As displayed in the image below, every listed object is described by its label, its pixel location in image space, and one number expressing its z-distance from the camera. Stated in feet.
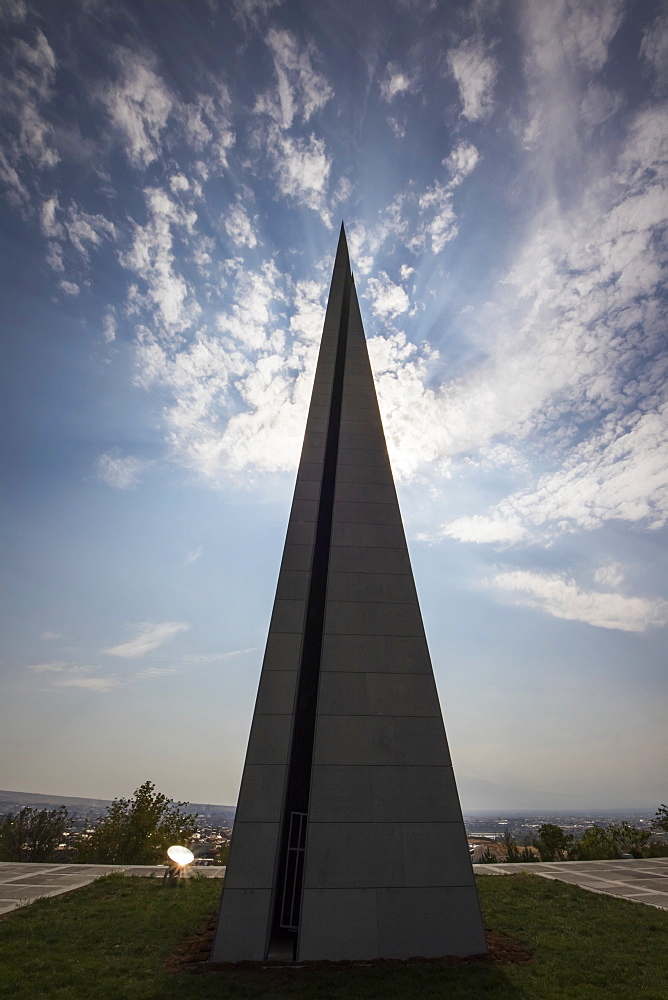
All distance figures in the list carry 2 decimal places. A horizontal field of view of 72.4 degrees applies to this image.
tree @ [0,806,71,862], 76.02
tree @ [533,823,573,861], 81.72
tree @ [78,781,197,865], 83.10
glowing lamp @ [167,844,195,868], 52.60
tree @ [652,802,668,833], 105.19
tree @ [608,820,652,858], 83.05
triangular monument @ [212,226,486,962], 30.30
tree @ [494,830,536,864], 76.94
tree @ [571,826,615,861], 81.15
